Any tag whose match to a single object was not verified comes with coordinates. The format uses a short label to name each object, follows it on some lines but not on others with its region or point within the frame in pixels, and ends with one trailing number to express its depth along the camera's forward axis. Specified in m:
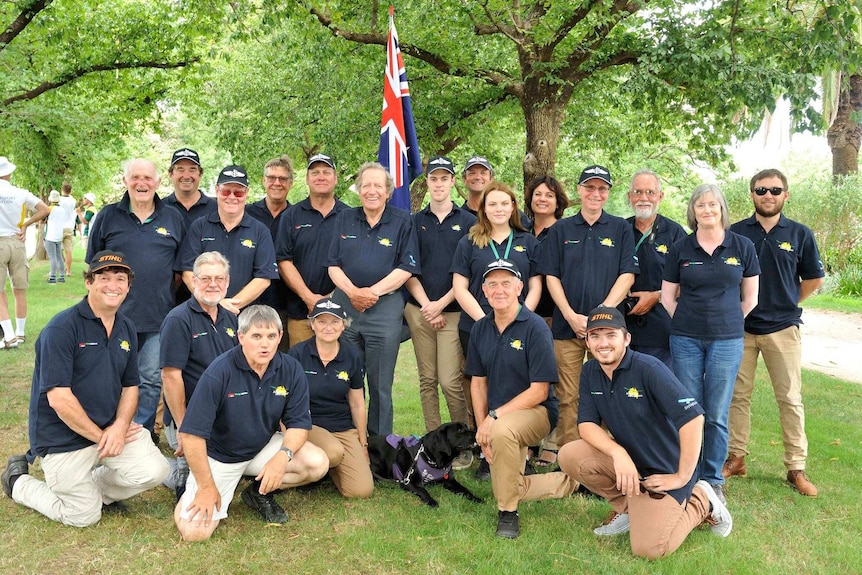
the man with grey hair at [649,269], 5.59
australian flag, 7.32
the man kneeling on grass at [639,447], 4.17
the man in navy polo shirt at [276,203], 6.22
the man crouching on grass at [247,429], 4.27
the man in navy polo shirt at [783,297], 5.30
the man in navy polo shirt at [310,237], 6.02
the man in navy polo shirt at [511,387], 4.59
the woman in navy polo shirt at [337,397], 5.02
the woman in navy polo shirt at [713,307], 4.96
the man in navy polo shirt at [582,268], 5.39
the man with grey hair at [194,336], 4.75
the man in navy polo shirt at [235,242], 5.46
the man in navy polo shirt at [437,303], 5.78
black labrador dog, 5.12
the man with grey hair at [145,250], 5.37
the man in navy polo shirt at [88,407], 4.29
